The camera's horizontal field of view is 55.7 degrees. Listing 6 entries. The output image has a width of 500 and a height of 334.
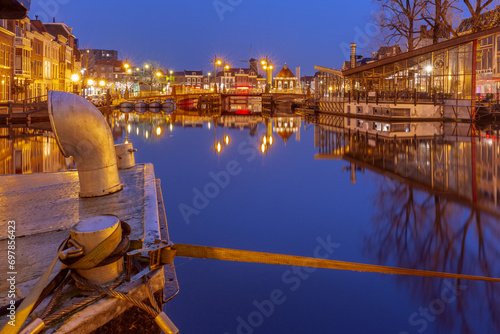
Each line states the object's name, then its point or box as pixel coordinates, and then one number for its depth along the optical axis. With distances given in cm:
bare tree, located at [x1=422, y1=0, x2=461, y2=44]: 3316
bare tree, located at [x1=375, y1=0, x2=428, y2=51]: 3753
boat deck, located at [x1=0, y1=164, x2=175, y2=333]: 352
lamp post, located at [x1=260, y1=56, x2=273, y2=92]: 6694
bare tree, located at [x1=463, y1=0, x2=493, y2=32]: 3130
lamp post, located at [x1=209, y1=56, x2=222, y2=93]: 7281
